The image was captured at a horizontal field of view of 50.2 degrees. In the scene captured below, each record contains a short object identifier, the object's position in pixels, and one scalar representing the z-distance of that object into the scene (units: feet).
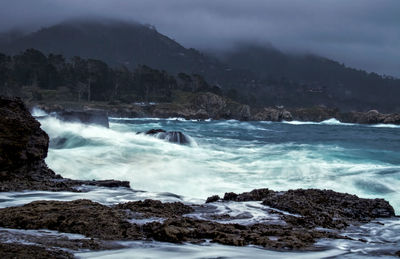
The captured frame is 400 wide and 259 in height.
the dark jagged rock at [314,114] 471.21
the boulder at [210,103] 426.10
